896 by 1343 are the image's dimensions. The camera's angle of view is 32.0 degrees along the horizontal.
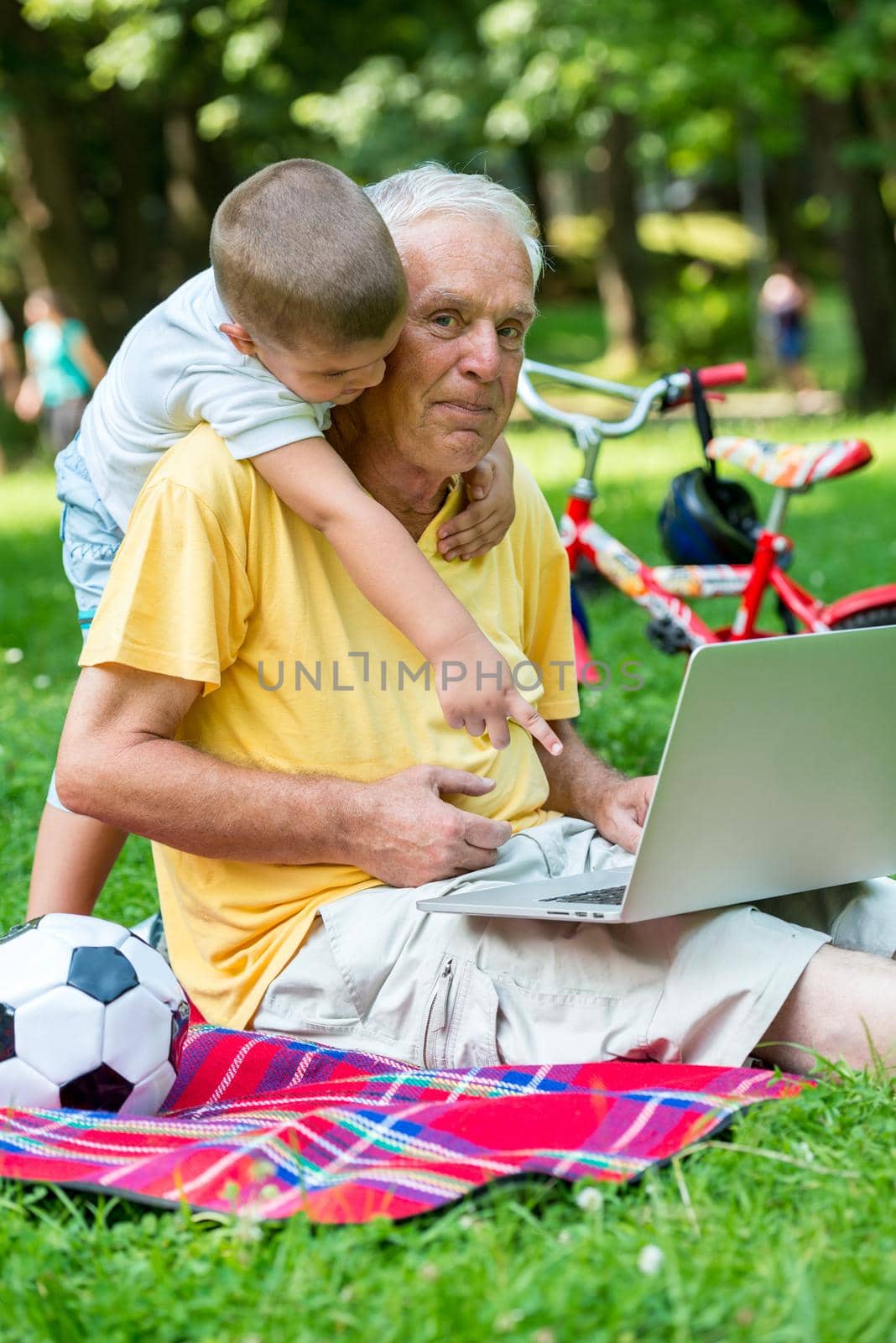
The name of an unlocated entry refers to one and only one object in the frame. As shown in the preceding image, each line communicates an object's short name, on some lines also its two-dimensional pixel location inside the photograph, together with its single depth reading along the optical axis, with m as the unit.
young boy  2.46
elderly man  2.46
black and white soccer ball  2.48
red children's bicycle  5.07
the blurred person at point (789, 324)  22.03
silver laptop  2.19
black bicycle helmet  5.31
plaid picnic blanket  2.05
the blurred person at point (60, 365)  15.14
